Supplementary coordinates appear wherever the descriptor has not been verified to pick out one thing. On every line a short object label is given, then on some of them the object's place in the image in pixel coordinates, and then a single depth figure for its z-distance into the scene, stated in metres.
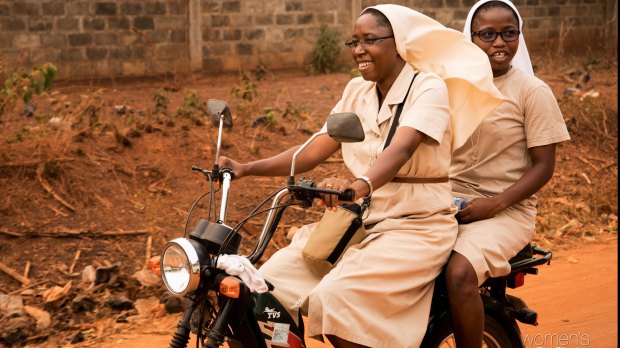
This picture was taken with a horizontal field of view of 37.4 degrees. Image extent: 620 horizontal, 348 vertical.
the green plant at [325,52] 13.84
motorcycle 3.26
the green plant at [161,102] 10.16
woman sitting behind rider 4.15
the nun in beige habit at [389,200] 3.56
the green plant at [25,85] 7.86
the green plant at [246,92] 10.09
